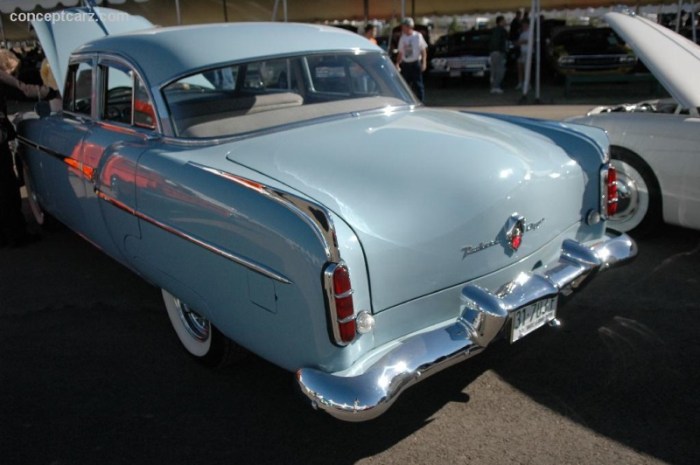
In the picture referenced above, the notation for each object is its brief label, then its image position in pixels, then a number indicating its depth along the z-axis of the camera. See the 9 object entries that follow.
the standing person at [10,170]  5.34
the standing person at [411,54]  10.83
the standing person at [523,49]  14.29
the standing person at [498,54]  14.66
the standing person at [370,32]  12.02
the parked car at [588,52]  14.23
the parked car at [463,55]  16.55
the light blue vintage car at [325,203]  2.35
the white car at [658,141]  4.27
